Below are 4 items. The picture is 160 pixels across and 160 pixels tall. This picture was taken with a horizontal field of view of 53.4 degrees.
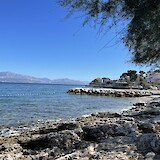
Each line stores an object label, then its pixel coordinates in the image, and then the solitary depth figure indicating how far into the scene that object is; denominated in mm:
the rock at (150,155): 3103
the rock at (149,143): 3460
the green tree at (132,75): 68083
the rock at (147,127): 4431
